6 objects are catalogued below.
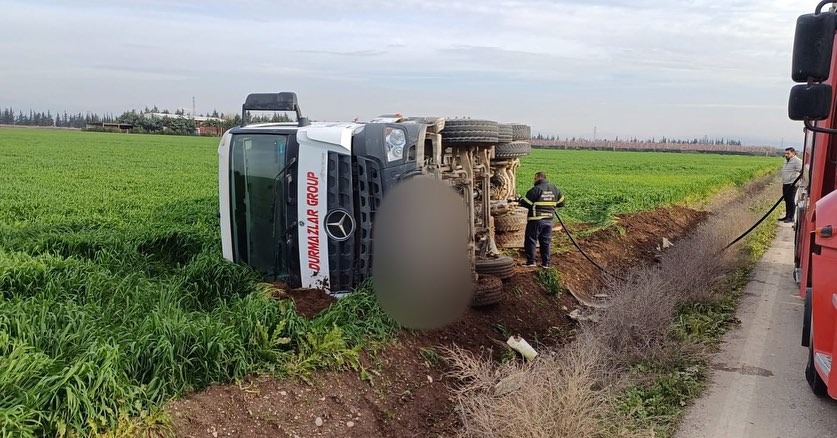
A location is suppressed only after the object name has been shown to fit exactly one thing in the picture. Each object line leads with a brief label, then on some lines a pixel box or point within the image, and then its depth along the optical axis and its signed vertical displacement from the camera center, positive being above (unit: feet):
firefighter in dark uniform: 31.45 -3.97
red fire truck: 13.30 -1.64
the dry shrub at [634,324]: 20.95 -6.35
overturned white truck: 20.10 -1.79
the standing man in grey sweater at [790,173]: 53.38 -3.36
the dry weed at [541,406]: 13.52 -5.78
